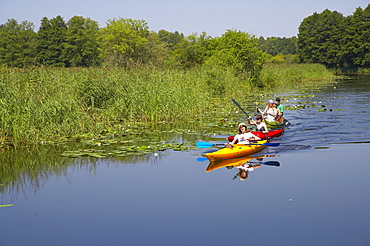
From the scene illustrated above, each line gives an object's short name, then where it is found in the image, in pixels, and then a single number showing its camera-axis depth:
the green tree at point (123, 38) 52.31
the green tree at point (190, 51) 41.55
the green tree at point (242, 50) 40.44
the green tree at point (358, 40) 83.81
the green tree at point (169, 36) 163.02
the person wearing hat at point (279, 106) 19.84
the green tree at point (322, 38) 88.25
